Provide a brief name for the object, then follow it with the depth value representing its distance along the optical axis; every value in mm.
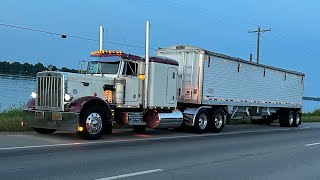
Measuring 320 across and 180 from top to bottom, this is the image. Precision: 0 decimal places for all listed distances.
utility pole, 48247
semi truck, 13641
